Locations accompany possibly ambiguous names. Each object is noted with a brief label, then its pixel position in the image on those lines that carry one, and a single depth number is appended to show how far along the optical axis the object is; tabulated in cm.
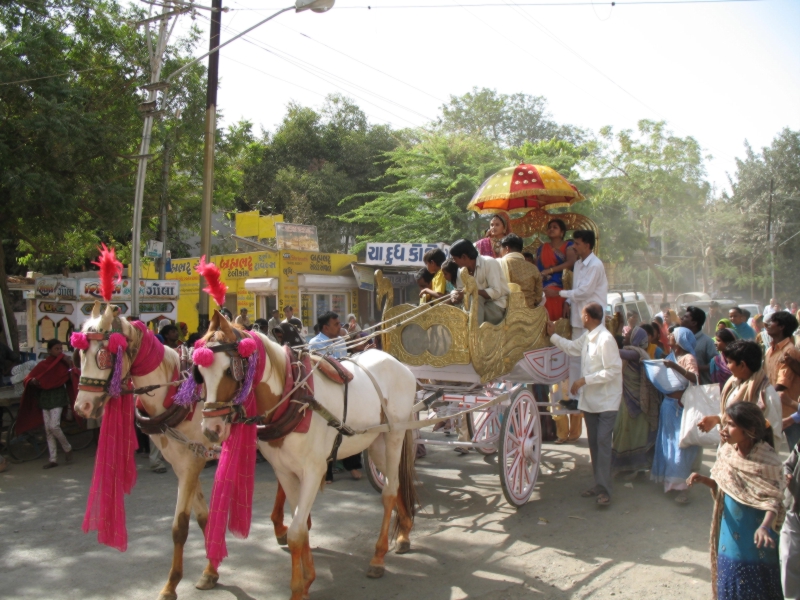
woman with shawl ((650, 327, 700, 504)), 608
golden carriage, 591
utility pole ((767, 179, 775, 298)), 2931
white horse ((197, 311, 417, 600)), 373
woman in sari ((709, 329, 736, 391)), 688
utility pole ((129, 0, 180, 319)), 1164
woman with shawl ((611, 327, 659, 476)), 673
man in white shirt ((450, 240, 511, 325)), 612
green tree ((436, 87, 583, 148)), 4028
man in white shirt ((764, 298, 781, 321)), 1797
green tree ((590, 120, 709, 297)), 3075
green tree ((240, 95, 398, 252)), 2973
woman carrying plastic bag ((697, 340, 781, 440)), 383
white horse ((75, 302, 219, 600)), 421
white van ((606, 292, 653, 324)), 1549
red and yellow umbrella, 767
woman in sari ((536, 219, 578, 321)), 734
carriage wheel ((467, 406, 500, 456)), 717
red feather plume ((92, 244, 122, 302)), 428
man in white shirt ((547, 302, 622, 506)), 586
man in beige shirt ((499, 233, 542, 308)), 676
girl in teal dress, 321
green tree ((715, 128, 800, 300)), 3388
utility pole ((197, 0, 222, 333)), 1154
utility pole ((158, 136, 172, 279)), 1580
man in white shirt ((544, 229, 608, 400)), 680
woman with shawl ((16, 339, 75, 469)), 818
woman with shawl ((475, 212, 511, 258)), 762
